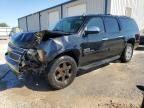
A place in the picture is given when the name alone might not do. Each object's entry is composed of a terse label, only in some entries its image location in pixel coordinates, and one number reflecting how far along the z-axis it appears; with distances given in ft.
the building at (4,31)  77.70
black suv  8.47
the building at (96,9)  28.77
